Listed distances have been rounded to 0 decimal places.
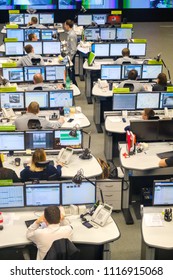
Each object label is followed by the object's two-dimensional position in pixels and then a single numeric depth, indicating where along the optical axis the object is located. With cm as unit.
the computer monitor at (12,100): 755
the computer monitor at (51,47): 1053
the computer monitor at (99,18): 1370
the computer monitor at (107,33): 1198
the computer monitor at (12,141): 618
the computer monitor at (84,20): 1347
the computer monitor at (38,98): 757
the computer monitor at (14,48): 1054
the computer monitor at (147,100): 763
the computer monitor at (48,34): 1178
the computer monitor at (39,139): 622
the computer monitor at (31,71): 866
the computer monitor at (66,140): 627
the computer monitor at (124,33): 1213
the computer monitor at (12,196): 496
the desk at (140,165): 608
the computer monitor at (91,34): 1198
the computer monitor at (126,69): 896
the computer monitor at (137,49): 1072
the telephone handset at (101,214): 490
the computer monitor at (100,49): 1054
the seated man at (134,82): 813
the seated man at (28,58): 927
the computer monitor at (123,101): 757
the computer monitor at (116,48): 1063
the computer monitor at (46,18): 1392
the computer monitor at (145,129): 659
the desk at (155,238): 467
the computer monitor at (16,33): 1167
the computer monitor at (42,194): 500
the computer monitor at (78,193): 504
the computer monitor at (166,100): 768
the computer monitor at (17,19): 1364
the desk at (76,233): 469
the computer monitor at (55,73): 875
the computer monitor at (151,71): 917
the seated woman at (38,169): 538
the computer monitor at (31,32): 1152
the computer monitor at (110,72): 889
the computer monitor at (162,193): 505
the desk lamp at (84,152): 620
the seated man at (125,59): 947
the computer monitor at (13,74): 862
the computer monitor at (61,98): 761
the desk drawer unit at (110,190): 597
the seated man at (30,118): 670
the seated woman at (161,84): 801
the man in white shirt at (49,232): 442
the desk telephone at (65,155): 603
